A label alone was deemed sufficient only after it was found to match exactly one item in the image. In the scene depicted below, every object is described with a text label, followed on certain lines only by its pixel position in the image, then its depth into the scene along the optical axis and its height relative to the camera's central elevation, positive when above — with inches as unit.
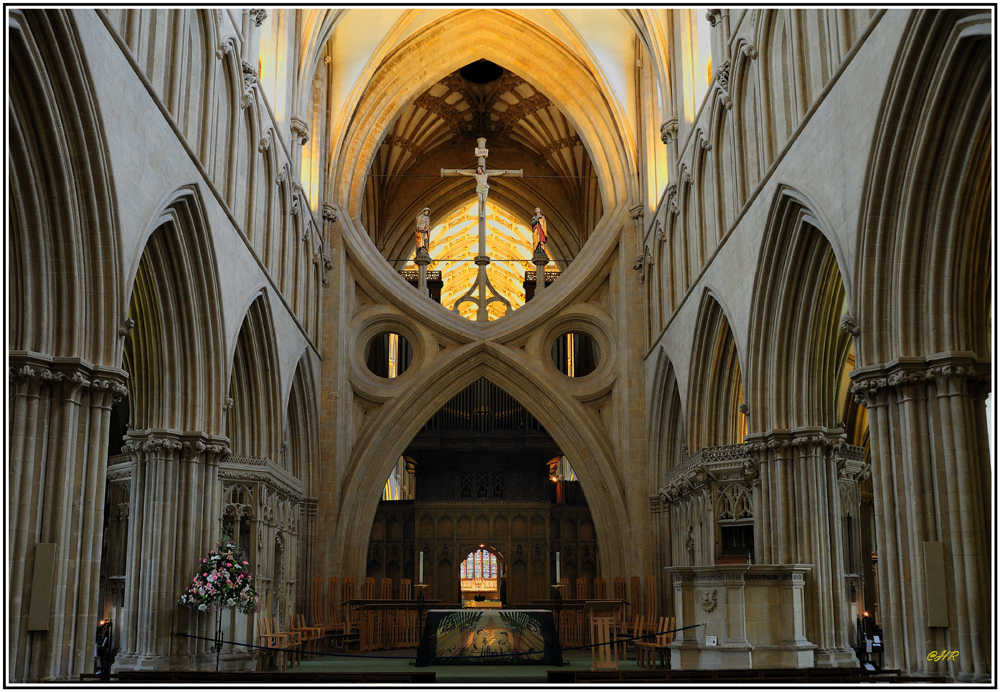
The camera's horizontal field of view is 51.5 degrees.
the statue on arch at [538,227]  989.8 +331.7
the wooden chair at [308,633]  704.4 -35.1
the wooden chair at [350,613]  802.2 -24.6
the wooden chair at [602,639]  533.3 -34.8
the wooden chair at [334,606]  801.5 -19.2
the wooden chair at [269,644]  599.5 -37.5
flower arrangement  497.0 -1.8
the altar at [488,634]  565.6 -29.0
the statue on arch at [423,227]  992.2 +332.3
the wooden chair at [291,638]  616.6 -35.4
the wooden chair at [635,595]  797.9 -12.0
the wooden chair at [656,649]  568.4 -39.8
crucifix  918.4 +296.3
